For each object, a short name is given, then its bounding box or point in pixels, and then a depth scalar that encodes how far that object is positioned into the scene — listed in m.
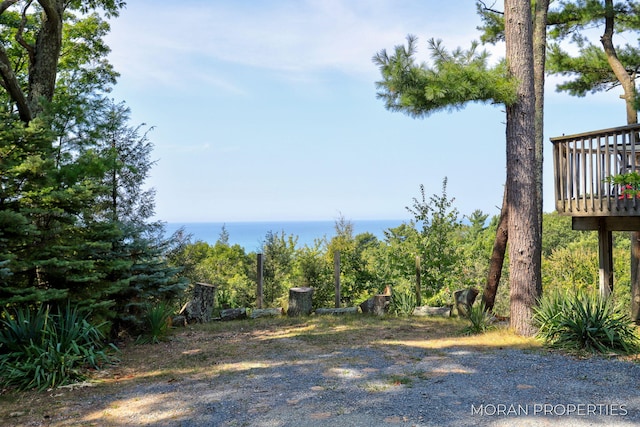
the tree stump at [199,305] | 8.31
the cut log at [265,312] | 8.88
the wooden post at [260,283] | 9.36
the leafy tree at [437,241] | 9.43
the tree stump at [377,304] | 8.91
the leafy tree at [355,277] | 9.91
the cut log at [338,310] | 9.05
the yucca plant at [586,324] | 5.33
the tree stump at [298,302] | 8.97
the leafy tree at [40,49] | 6.81
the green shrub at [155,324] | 6.50
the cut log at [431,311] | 8.66
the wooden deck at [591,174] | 6.84
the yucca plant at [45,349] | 4.50
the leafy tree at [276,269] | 10.28
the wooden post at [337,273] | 9.37
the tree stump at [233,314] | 8.69
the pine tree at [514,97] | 6.50
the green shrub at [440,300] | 9.22
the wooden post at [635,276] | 8.57
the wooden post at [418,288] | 9.22
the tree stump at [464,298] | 8.41
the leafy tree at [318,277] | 9.79
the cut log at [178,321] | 7.95
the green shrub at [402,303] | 8.92
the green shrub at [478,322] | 6.72
